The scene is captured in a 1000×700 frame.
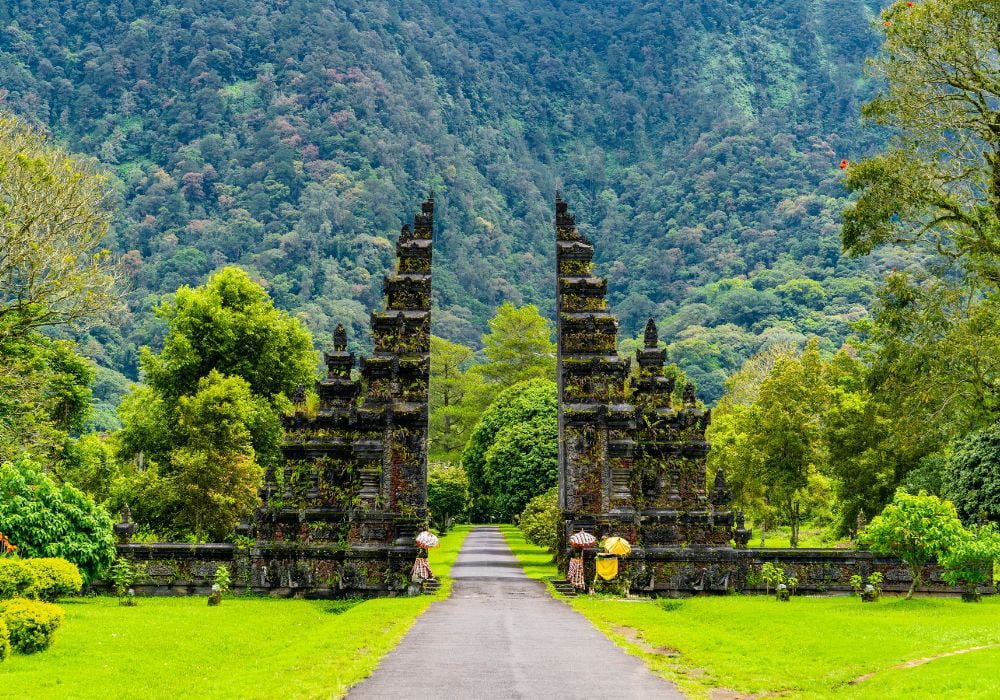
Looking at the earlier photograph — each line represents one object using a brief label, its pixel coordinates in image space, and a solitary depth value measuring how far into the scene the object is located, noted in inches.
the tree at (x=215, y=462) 1852.9
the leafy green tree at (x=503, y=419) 2249.0
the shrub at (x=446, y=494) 2859.3
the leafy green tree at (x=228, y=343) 2116.1
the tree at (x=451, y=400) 3565.5
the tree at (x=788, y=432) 1988.2
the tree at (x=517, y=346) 3437.5
